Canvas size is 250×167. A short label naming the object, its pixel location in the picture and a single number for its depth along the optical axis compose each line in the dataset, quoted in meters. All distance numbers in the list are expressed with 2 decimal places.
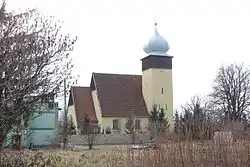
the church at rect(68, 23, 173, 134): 58.41
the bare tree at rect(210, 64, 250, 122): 51.94
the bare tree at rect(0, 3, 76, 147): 8.78
